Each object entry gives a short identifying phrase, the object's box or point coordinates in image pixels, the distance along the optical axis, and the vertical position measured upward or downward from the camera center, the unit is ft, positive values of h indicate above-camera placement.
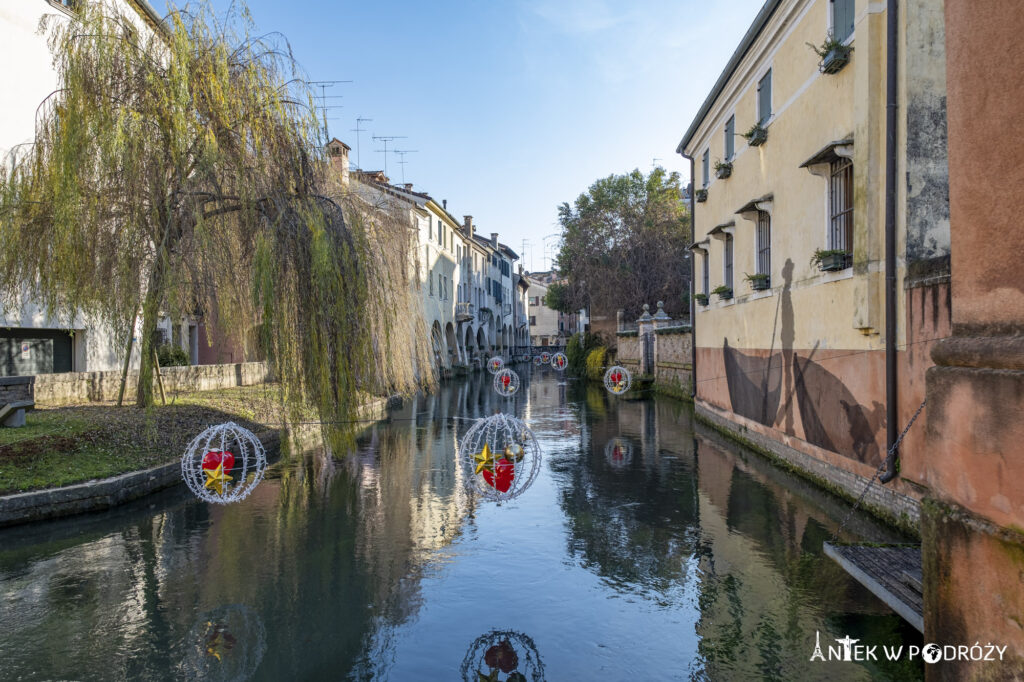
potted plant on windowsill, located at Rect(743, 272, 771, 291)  48.14 +4.63
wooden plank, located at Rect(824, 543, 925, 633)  18.17 -6.85
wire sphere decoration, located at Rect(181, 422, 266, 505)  26.81 -4.82
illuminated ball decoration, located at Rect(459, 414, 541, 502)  23.56 -4.13
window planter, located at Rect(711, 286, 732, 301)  58.31 +4.63
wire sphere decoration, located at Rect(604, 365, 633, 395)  78.17 -4.34
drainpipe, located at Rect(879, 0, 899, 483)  29.35 +6.18
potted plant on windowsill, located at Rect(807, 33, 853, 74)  33.68 +14.54
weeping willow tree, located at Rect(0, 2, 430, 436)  33.09 +7.33
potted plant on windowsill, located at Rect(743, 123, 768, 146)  47.70 +14.94
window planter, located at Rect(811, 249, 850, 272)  34.86 +4.42
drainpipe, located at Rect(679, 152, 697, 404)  74.74 +1.37
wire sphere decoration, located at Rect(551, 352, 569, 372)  156.35 -3.36
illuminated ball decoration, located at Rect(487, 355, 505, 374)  127.71 -3.18
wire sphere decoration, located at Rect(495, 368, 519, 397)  93.15 -5.27
